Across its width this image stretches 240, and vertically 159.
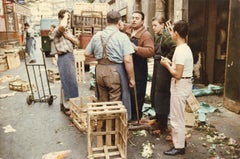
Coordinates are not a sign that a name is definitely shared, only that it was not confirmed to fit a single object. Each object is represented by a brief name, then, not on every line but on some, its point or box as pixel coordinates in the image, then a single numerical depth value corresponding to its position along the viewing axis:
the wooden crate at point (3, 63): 14.69
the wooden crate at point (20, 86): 9.82
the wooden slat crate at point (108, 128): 4.21
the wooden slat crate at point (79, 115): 5.84
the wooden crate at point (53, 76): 11.30
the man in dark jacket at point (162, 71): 5.28
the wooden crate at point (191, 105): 5.66
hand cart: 7.85
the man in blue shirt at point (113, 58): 4.71
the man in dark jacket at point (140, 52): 5.47
